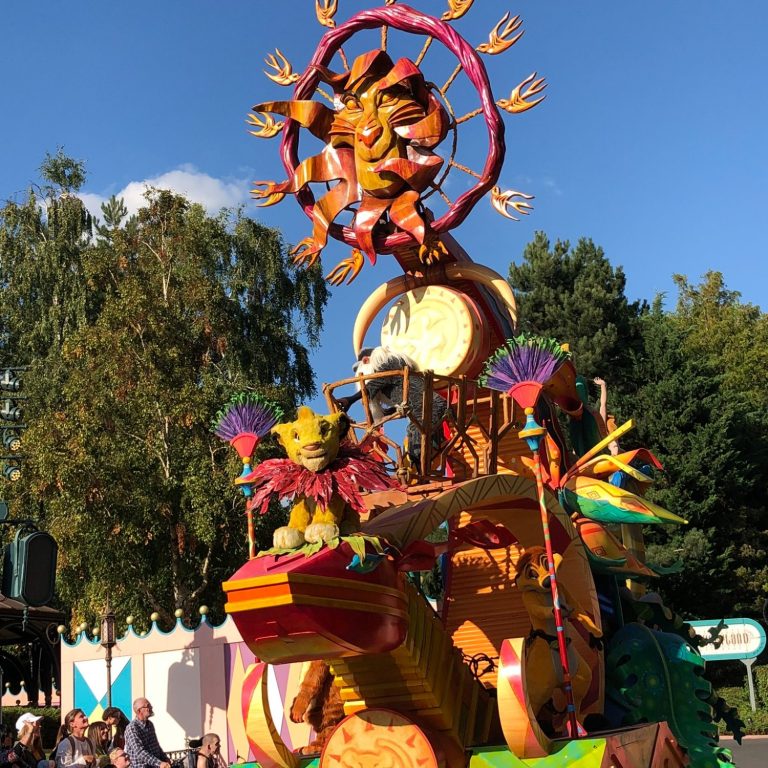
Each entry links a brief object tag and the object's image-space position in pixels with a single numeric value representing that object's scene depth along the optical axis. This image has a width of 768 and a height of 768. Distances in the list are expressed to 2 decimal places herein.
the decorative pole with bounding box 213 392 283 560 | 7.79
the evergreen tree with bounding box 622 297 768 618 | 23.14
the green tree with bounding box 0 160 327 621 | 18.45
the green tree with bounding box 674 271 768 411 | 33.00
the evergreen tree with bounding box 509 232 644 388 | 24.83
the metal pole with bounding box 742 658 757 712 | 18.70
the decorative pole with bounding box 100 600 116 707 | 11.72
